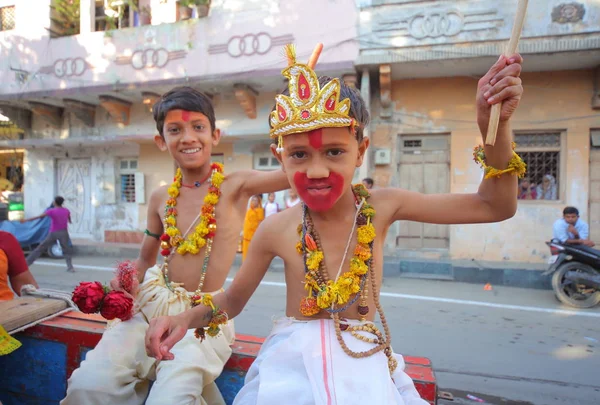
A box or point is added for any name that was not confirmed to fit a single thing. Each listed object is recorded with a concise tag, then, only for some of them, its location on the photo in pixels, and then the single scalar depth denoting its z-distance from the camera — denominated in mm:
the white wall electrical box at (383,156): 9188
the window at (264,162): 10591
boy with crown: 1394
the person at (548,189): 8688
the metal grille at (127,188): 12000
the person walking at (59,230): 8438
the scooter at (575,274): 5645
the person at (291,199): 9068
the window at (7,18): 12281
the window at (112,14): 11023
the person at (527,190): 8812
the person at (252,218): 8648
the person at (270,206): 9289
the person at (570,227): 6352
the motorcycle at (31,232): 9617
